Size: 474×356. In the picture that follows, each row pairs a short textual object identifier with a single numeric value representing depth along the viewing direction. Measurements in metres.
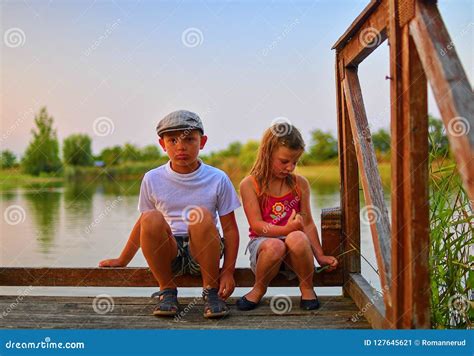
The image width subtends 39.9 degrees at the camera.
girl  2.95
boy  2.87
